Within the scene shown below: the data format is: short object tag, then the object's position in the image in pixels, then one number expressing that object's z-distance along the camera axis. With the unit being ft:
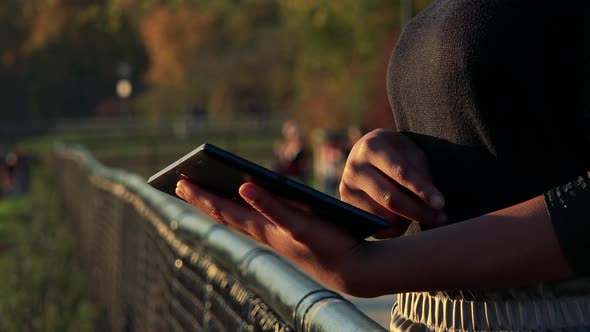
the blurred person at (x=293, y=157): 65.00
